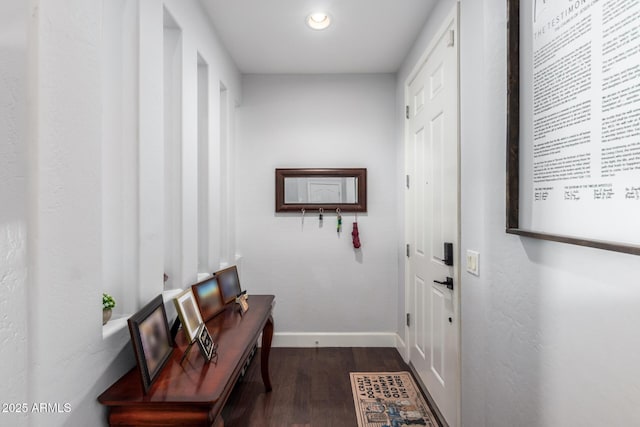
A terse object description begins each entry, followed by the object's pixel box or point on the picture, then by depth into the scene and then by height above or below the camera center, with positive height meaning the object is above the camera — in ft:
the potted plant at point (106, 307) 4.19 -1.19
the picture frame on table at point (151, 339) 3.86 -1.61
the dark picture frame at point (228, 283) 7.22 -1.65
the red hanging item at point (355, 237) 10.61 -0.92
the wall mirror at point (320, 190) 10.69 +0.49
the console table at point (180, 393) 3.76 -2.06
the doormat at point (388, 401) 6.99 -4.24
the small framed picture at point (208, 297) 6.24 -1.69
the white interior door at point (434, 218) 6.32 -0.25
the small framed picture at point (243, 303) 7.21 -2.01
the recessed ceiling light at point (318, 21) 7.59 +4.09
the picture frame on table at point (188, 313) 5.07 -1.61
